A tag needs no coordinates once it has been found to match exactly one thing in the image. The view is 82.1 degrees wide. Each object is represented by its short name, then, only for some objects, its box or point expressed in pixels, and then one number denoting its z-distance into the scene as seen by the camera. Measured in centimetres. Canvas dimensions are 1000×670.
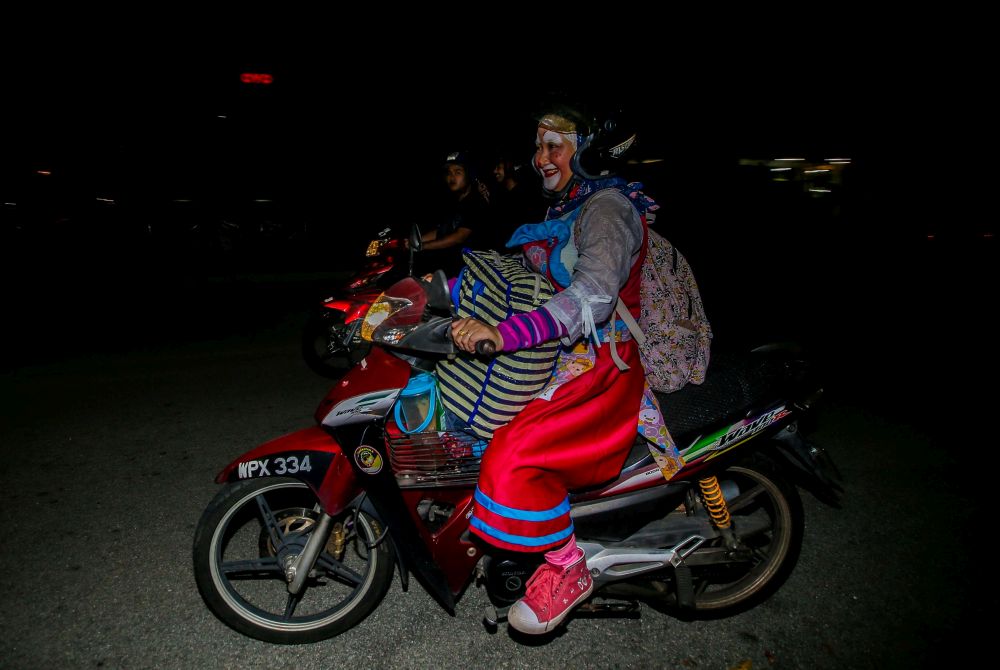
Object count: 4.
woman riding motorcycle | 188
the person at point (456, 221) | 493
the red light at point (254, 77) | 1477
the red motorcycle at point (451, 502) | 212
